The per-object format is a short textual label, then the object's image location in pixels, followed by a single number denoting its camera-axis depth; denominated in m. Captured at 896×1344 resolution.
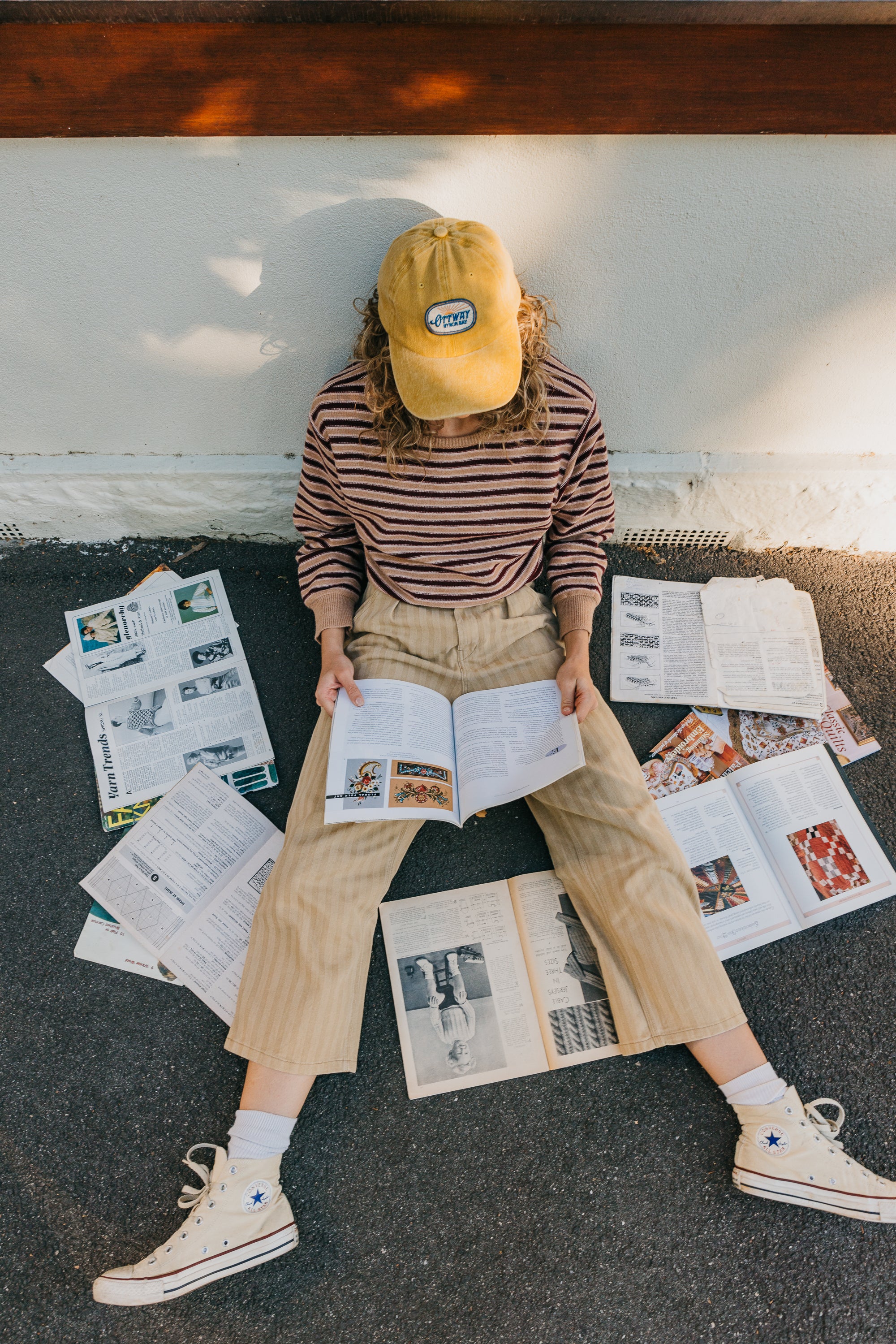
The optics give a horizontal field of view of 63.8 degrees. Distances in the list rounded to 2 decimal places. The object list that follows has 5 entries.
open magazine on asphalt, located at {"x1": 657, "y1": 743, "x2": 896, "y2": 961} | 1.71
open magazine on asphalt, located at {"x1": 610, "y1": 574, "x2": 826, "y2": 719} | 1.93
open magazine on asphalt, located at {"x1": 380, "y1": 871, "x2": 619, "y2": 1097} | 1.60
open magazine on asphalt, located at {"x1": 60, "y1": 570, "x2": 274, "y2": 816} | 1.88
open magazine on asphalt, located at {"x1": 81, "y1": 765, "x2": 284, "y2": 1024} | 1.67
